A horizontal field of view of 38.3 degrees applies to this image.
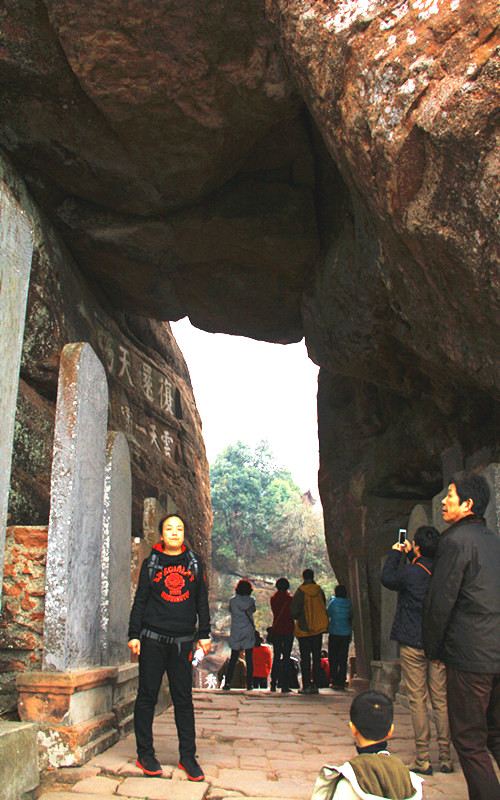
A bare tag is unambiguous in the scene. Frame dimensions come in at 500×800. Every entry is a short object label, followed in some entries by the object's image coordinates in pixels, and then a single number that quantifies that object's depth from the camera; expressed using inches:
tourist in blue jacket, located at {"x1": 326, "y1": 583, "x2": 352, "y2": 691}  388.8
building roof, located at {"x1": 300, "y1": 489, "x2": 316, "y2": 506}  1457.2
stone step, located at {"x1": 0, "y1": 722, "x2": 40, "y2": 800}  128.0
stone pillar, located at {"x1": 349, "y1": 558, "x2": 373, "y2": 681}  440.1
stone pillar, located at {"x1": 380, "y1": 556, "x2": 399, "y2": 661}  327.9
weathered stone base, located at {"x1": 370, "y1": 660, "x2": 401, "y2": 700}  291.7
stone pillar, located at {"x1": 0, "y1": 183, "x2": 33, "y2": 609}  151.9
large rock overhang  177.9
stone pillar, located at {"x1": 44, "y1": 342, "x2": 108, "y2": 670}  168.7
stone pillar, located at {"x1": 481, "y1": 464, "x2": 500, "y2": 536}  195.3
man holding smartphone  163.3
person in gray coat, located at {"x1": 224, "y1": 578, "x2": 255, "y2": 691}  357.7
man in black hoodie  156.5
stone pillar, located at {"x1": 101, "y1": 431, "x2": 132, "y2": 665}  204.2
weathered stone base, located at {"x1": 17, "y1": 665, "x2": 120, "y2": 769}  154.8
